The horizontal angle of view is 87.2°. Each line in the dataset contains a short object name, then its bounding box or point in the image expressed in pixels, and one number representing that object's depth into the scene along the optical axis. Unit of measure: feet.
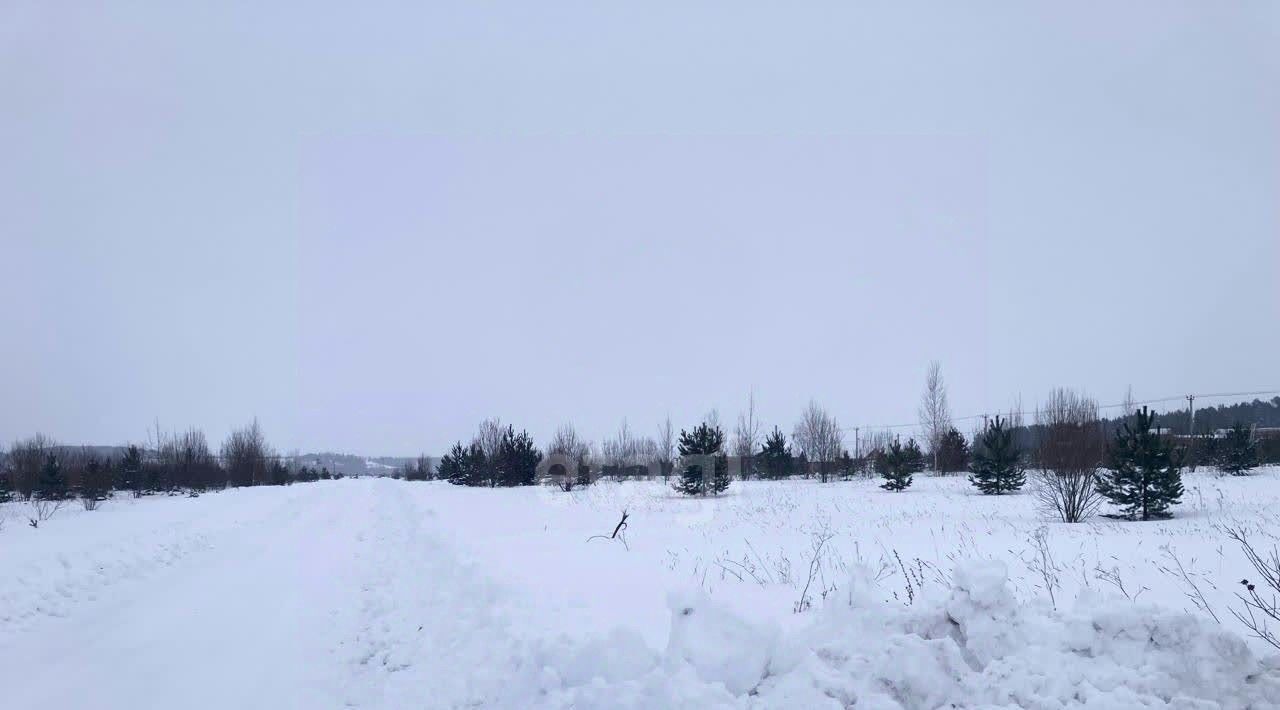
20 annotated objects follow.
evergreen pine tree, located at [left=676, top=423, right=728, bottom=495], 85.20
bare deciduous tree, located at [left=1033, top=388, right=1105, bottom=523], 52.75
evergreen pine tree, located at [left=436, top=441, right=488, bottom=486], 137.28
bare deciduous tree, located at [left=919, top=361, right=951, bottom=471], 159.12
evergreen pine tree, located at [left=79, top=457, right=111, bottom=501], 107.45
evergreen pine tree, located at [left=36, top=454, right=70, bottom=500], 112.47
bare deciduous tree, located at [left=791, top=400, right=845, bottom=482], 160.86
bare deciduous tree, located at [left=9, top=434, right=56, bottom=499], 121.90
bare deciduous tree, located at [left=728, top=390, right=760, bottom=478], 156.25
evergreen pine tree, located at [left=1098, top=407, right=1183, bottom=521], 53.83
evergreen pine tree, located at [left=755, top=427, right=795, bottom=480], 134.72
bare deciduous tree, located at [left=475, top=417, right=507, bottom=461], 153.99
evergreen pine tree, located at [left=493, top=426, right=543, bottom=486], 122.93
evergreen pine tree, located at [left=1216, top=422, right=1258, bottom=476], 97.35
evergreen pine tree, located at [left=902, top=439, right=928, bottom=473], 104.74
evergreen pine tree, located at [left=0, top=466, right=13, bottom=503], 109.07
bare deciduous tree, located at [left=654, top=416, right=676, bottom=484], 147.33
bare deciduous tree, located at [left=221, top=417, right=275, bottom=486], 181.47
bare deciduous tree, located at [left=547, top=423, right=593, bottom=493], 118.53
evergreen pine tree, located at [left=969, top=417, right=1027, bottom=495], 82.79
